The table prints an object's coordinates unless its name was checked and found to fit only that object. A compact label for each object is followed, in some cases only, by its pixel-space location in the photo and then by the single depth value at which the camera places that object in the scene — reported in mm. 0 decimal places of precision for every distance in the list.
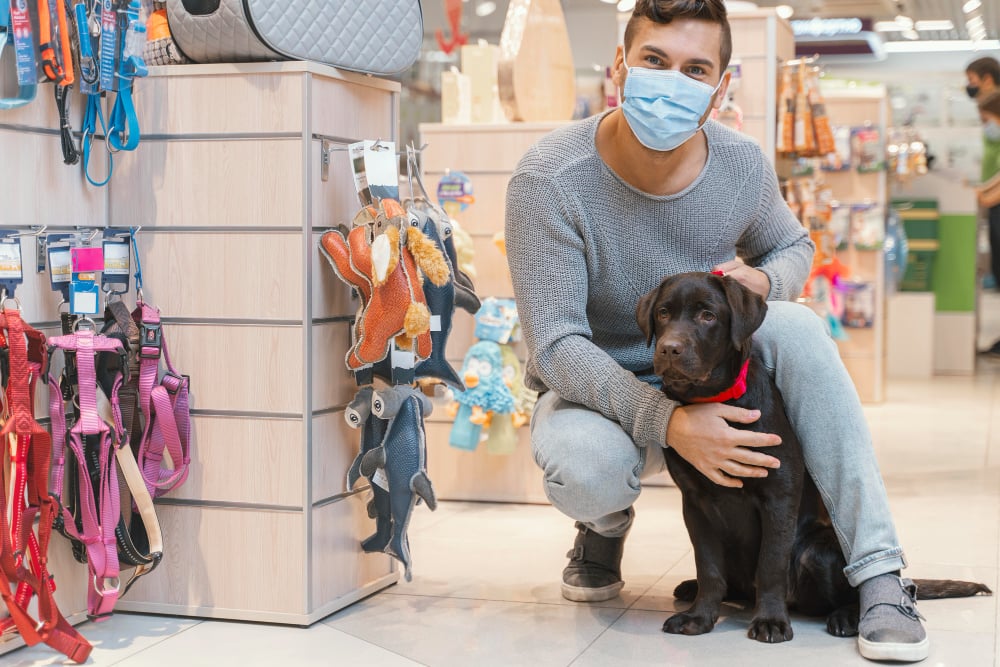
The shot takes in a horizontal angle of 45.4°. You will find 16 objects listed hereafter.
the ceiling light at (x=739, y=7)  4337
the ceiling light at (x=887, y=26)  14195
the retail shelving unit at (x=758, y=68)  4285
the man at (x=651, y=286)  2260
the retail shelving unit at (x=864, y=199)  6590
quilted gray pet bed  2371
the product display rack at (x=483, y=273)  3889
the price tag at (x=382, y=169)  2504
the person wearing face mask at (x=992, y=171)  5844
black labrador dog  2160
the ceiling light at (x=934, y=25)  13977
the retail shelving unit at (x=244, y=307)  2441
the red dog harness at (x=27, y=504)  2164
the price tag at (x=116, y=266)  2436
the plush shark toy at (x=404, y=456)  2531
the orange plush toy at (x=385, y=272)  2395
